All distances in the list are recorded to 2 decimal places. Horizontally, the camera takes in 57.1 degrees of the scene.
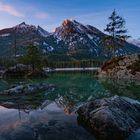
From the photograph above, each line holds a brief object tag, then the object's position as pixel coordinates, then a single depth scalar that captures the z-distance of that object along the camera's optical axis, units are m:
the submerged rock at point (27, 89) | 15.21
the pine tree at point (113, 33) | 39.23
